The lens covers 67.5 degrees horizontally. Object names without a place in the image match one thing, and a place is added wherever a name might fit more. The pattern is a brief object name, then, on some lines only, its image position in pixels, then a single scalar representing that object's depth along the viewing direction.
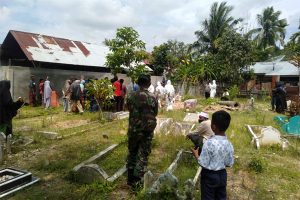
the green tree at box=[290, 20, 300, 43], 21.97
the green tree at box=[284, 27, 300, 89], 17.01
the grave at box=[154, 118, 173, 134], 6.63
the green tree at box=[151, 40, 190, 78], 20.81
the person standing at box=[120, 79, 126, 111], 9.79
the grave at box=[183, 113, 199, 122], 9.21
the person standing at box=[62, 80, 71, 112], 10.06
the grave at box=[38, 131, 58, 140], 6.34
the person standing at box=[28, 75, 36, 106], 11.40
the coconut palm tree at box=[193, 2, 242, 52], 22.18
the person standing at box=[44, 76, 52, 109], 10.76
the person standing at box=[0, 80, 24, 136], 5.25
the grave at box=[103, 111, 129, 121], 8.96
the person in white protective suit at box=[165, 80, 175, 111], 11.44
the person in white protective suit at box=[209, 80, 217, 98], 16.34
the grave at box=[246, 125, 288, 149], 6.30
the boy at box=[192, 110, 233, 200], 2.61
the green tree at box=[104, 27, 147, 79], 11.51
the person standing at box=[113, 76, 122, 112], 9.56
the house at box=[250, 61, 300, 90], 20.37
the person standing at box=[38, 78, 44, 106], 11.57
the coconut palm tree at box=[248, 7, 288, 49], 25.32
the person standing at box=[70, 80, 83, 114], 9.57
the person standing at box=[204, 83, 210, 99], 15.64
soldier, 3.74
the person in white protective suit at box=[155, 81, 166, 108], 11.33
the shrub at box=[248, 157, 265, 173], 4.83
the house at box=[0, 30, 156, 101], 11.55
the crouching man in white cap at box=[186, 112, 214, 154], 4.69
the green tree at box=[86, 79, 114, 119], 8.84
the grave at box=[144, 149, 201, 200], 3.20
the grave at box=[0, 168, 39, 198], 3.65
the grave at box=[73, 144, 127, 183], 3.92
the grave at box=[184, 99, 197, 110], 12.03
